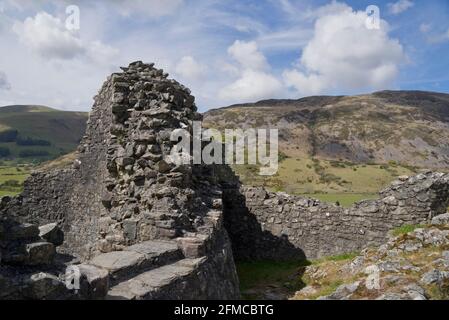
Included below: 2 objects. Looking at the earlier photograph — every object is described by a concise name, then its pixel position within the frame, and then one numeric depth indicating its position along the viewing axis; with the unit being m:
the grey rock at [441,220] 11.36
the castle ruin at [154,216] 5.77
